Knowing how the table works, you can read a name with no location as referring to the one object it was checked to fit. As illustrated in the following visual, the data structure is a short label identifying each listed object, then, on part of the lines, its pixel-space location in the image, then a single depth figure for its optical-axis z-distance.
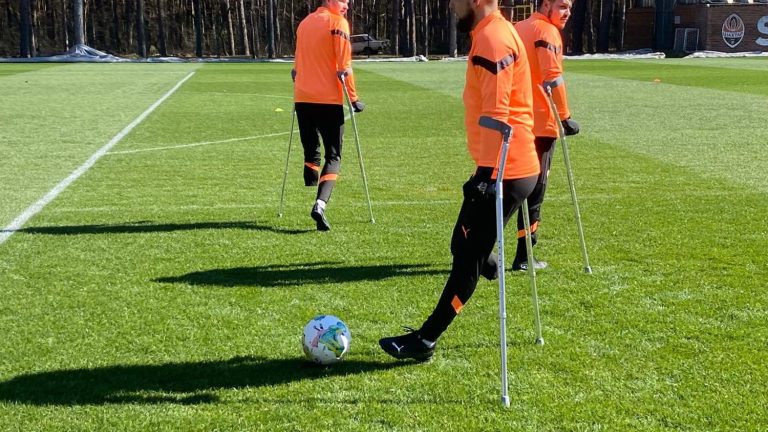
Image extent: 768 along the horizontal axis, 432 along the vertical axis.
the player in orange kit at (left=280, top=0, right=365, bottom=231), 9.27
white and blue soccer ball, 5.53
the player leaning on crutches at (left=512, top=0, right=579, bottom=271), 7.24
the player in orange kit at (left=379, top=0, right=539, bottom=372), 5.02
